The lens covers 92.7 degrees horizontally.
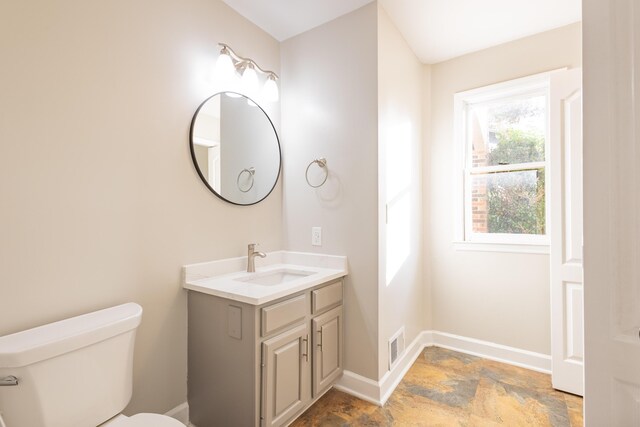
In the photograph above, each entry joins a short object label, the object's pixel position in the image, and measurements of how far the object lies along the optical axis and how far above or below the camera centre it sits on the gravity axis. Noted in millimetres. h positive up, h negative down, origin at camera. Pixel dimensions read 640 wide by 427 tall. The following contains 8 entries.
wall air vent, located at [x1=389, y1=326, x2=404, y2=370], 2174 -969
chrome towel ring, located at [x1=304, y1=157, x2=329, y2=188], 2201 +378
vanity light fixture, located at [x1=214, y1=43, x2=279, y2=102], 1902 +951
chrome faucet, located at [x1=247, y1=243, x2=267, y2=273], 2059 -270
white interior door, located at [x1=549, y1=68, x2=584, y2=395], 2018 -91
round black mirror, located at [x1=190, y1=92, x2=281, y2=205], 1883 +466
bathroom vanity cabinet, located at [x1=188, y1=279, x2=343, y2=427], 1508 -761
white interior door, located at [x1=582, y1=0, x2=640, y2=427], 883 +21
